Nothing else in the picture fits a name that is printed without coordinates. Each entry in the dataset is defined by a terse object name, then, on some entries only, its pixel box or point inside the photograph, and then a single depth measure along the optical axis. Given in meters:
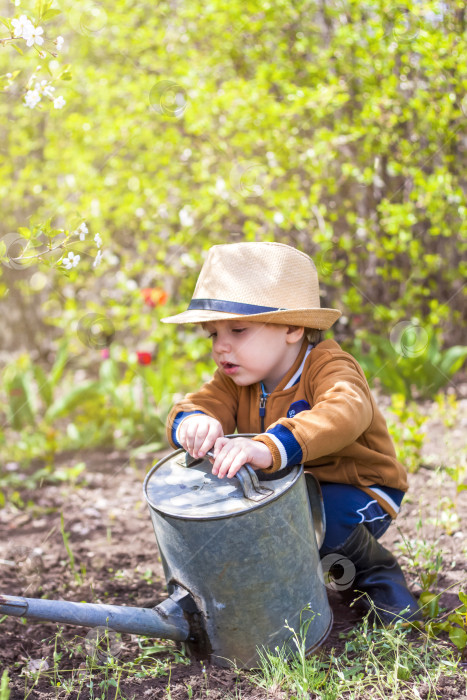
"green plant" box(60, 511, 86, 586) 2.25
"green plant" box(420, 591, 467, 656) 1.67
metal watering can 1.50
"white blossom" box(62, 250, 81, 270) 1.78
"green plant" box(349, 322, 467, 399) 3.75
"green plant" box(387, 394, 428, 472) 2.86
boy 1.81
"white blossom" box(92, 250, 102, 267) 1.84
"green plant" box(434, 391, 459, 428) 3.46
